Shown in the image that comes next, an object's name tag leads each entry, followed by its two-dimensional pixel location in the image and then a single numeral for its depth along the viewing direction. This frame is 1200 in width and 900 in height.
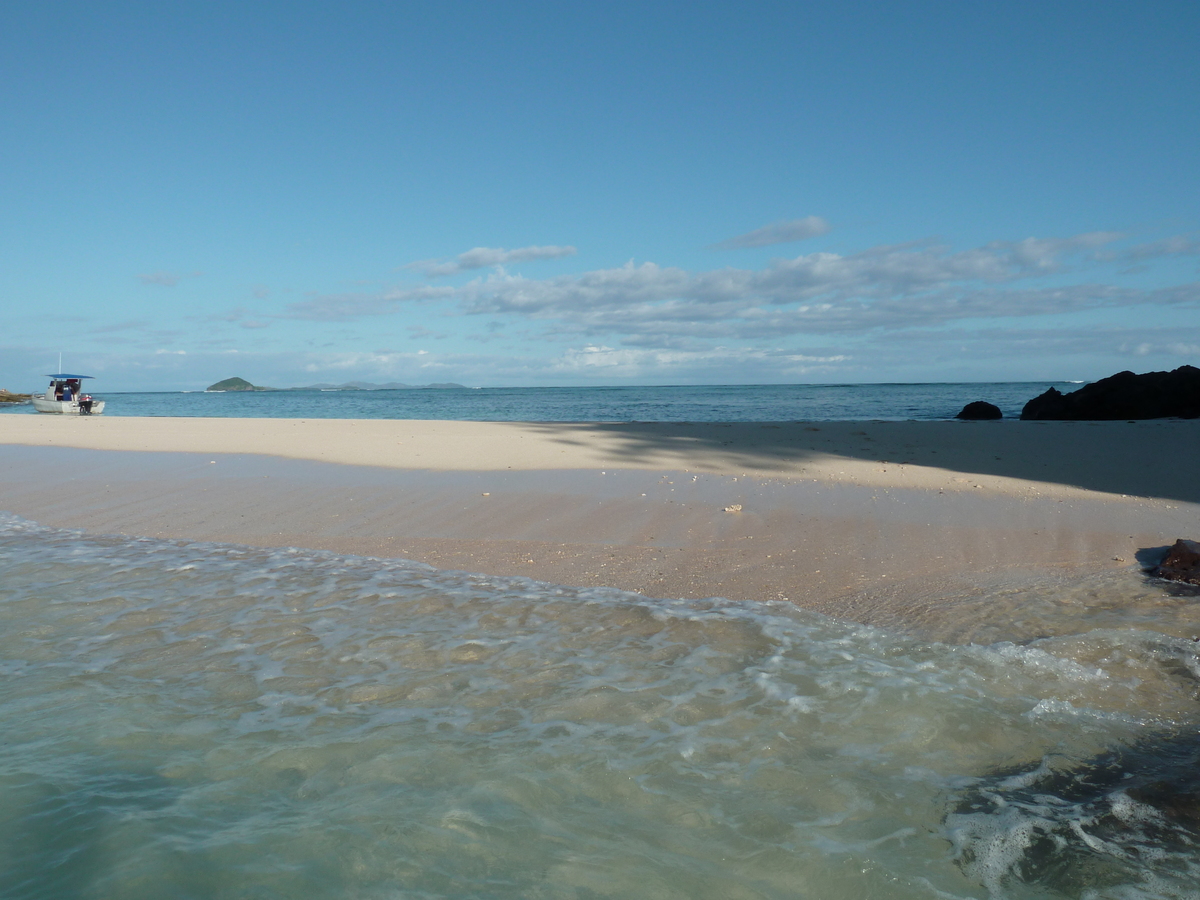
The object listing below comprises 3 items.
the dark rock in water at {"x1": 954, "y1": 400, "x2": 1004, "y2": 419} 22.52
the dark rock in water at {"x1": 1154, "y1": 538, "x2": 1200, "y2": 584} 4.45
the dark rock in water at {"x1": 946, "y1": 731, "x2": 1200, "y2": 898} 1.96
